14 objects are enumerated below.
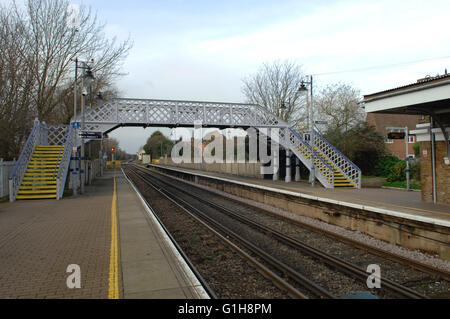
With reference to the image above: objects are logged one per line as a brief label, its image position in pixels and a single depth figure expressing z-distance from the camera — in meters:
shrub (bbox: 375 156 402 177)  25.35
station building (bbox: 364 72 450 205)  9.79
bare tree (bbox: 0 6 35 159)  17.42
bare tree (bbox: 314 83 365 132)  31.91
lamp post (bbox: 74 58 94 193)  17.00
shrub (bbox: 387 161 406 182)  22.56
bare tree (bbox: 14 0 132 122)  19.59
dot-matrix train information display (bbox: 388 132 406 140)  14.12
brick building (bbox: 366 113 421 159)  40.38
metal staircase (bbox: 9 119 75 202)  14.90
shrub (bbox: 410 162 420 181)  20.06
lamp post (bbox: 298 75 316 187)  18.72
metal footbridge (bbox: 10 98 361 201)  15.86
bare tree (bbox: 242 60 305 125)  30.58
